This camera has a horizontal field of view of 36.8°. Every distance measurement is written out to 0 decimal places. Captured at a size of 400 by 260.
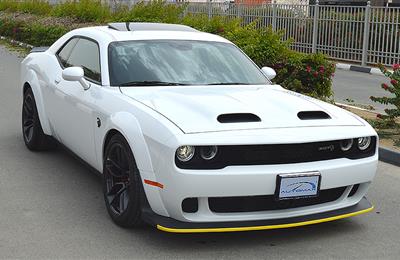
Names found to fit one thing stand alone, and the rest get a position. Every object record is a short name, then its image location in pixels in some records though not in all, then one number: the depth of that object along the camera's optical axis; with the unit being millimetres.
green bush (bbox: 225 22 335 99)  9547
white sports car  3871
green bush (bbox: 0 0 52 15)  27344
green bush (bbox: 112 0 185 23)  16406
